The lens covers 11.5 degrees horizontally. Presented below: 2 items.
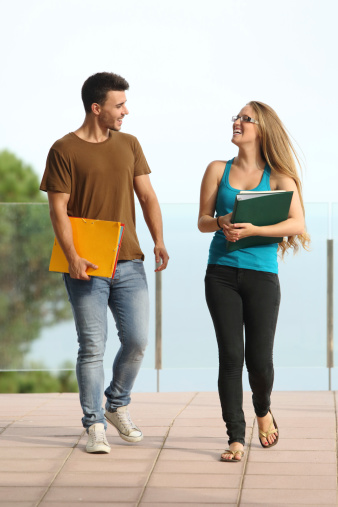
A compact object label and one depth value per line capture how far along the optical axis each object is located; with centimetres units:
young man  808
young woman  785
